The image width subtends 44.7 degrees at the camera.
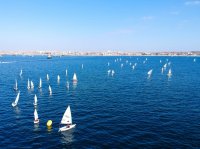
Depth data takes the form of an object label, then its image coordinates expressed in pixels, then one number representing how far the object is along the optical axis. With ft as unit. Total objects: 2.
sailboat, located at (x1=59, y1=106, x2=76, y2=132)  192.43
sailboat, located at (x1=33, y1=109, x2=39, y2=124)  202.83
